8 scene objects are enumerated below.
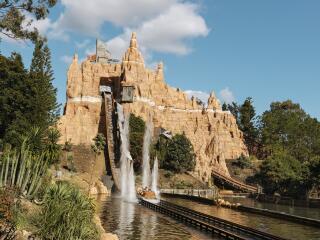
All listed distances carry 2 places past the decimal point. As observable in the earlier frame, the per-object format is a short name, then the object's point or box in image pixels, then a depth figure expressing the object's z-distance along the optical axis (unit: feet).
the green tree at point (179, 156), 275.39
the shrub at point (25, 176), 60.59
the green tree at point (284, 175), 218.59
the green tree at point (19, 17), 72.08
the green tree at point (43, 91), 164.76
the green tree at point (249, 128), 405.80
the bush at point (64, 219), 49.34
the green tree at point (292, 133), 338.13
